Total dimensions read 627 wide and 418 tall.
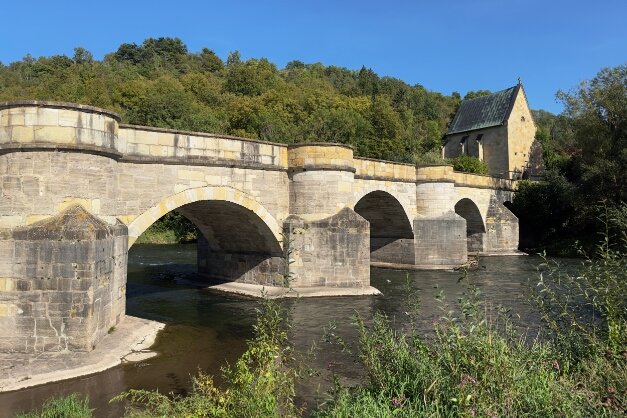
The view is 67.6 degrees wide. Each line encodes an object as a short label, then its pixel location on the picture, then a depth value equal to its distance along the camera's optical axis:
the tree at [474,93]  73.93
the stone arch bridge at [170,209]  7.89
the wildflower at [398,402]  3.99
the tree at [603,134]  24.33
